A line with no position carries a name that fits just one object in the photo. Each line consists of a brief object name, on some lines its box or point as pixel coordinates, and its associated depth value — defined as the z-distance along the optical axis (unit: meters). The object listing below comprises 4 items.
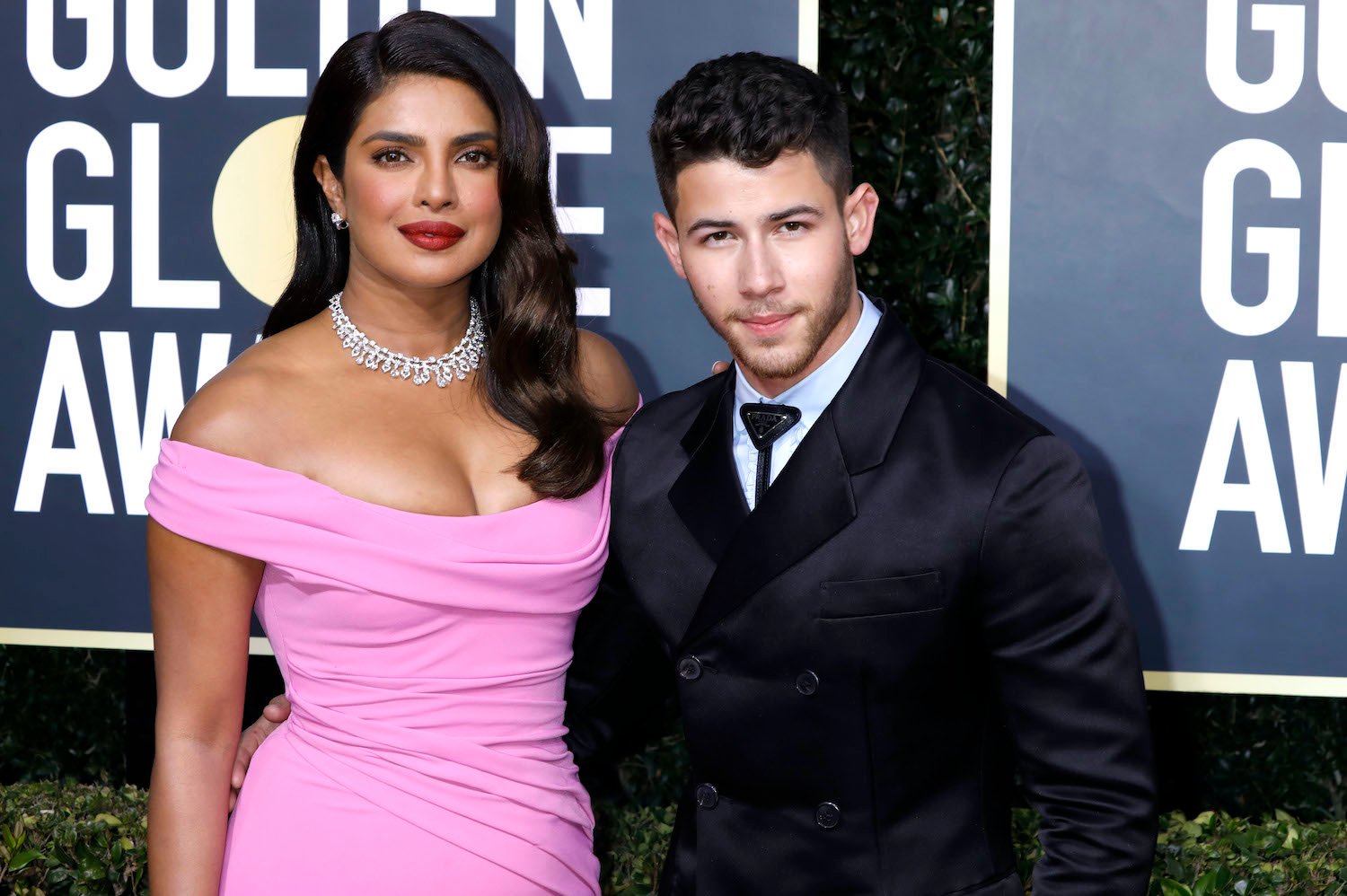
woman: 2.14
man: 1.75
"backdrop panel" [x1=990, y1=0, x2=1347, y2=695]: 2.94
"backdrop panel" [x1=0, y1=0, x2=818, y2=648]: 3.10
